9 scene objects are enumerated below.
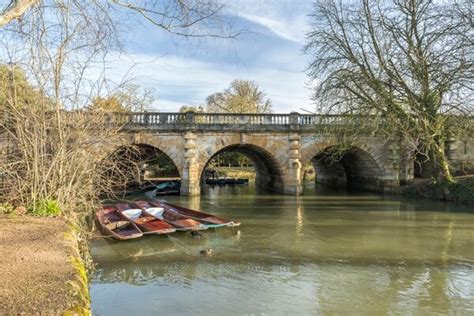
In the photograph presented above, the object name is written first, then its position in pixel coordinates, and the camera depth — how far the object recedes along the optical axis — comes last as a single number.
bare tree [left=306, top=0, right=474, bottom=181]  14.08
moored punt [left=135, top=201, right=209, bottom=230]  9.93
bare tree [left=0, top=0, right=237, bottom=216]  6.42
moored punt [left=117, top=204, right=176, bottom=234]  9.45
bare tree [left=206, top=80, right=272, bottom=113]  38.72
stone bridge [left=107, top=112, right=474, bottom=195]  18.77
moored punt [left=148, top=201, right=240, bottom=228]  10.16
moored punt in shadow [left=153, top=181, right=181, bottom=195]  20.38
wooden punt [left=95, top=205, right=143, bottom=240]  8.97
